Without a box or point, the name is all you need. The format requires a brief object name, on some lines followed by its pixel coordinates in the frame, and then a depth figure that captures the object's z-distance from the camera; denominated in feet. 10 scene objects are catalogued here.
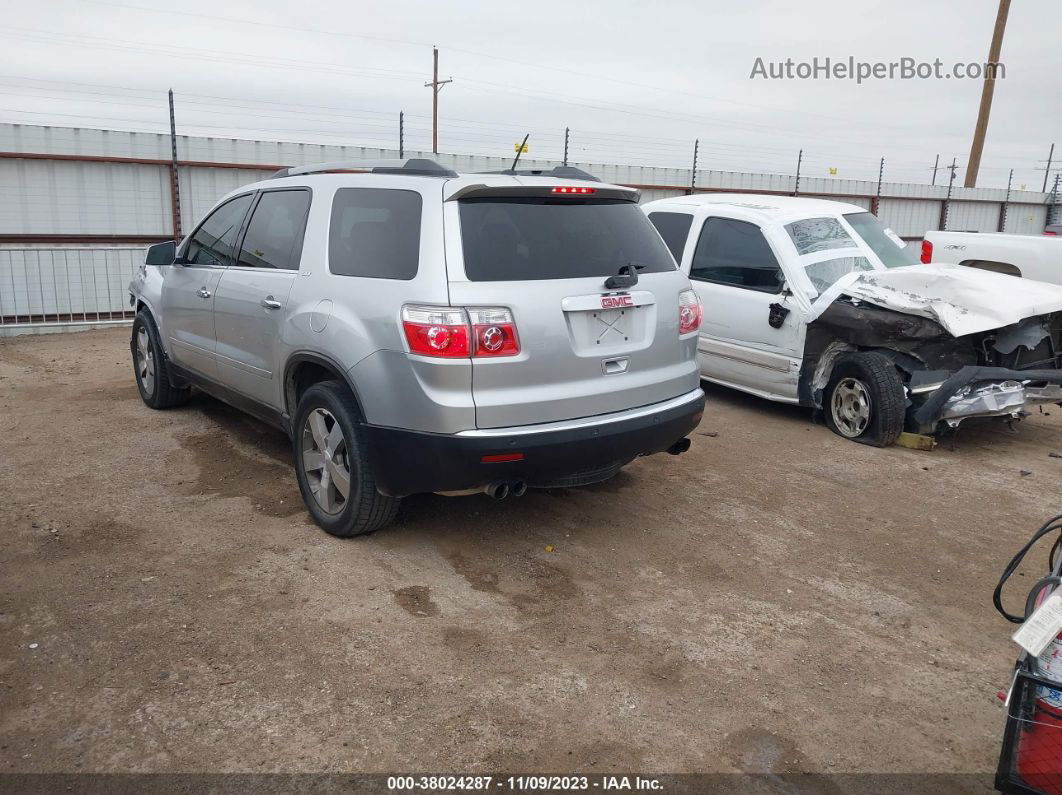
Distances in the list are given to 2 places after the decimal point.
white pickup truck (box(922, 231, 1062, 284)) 31.32
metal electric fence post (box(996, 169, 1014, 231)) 74.43
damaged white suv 20.33
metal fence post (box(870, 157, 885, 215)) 64.13
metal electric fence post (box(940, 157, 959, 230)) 69.26
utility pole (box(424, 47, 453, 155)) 97.06
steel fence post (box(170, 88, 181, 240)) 38.69
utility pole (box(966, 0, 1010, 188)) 59.16
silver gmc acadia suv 12.58
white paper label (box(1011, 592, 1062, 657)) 7.48
